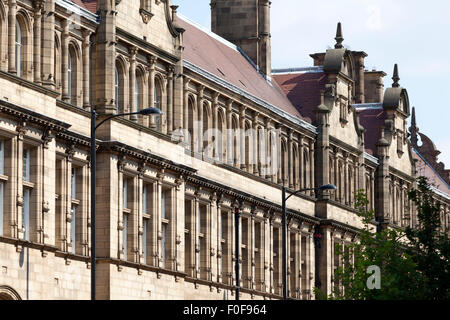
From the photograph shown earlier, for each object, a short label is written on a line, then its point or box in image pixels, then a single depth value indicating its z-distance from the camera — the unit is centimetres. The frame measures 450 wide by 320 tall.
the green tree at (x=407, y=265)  5184
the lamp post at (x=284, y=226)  6712
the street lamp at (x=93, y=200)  4462
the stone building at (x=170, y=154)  5384
